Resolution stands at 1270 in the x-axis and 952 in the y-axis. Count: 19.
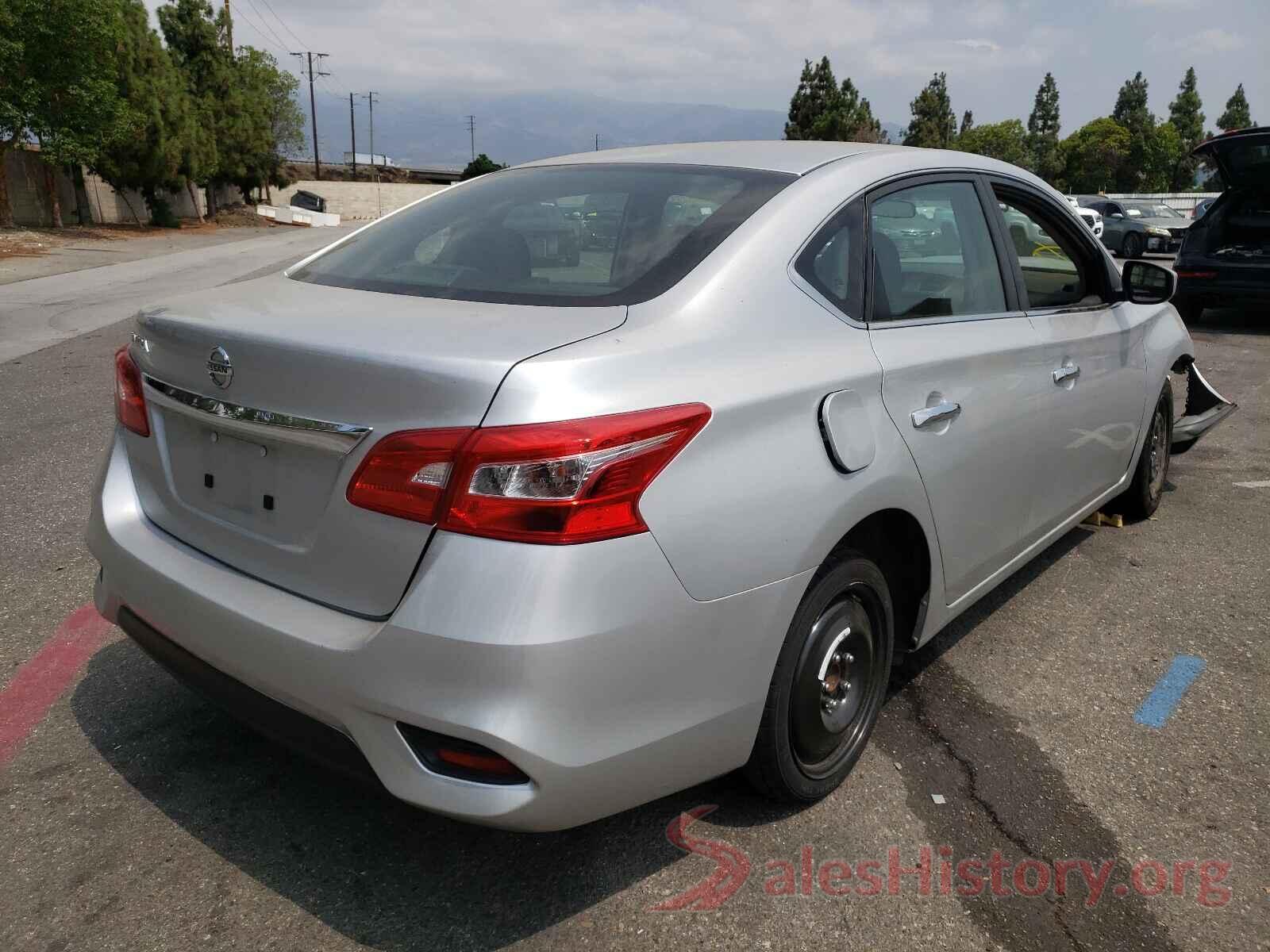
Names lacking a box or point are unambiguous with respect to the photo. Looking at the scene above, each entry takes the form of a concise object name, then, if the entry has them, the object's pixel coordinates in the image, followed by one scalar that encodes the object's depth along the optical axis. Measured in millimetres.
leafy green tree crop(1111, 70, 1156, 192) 89688
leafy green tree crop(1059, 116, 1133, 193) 90875
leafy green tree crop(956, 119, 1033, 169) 99188
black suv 11352
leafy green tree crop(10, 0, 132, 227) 24156
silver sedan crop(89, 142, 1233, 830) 1938
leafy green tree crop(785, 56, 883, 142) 58812
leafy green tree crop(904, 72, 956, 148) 81812
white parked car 22877
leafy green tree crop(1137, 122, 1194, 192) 88312
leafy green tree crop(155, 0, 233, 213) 41375
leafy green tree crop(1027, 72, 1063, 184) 104625
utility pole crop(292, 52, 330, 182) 77438
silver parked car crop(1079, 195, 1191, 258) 23406
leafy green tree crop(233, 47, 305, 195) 45219
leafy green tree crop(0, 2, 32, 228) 23578
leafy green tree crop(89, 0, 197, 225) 31391
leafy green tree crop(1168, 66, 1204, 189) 100250
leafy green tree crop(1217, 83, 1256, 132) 104188
